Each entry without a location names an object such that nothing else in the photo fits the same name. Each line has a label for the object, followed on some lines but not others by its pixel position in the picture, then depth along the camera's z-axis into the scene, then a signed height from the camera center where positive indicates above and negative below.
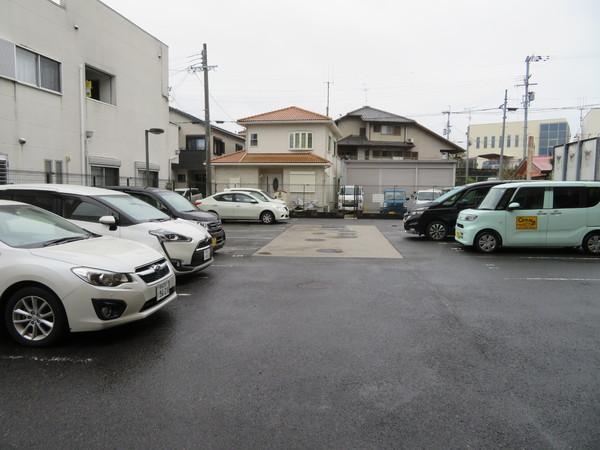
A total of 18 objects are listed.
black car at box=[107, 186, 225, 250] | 9.89 -0.51
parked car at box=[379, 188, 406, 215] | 24.64 -0.65
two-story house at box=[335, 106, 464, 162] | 41.41 +5.00
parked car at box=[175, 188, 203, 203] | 23.14 -0.25
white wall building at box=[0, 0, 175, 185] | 12.93 +3.40
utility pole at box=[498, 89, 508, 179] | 34.32 +6.64
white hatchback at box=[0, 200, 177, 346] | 4.27 -1.01
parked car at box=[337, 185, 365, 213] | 25.78 -0.60
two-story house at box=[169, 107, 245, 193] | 34.72 +3.06
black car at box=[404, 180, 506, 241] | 13.35 -0.58
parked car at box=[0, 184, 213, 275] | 6.95 -0.50
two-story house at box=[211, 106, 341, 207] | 27.05 +1.96
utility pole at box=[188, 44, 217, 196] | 21.75 +3.92
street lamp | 16.59 +2.17
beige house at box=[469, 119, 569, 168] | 76.88 +10.25
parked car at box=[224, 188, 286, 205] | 20.17 -0.23
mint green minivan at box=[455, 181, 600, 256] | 10.50 -0.58
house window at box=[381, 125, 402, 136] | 42.09 +5.83
